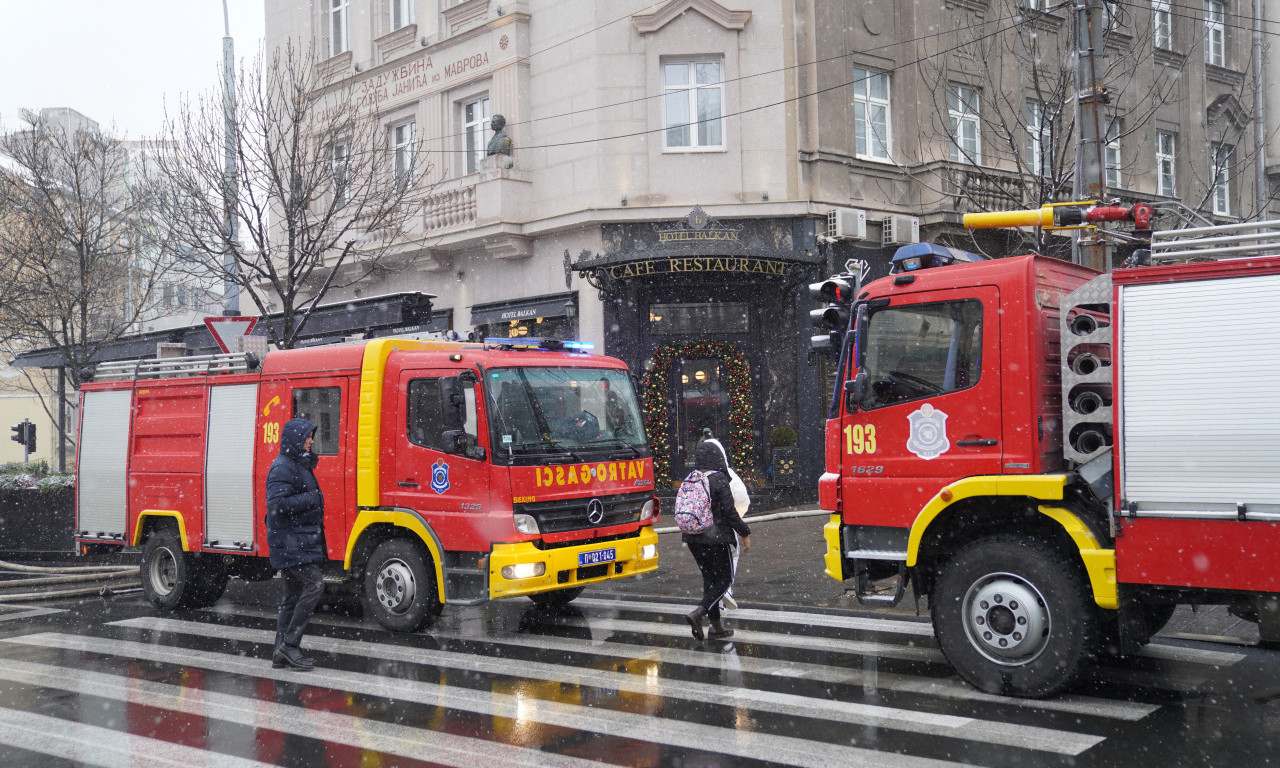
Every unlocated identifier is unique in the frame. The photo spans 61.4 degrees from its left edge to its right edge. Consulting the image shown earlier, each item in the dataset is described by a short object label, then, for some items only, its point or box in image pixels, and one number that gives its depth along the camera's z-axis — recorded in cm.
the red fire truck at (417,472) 925
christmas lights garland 1970
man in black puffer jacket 841
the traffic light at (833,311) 789
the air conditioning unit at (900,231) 2028
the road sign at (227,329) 1357
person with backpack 891
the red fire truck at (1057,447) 598
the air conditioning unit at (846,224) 1936
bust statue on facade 2103
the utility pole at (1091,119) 1059
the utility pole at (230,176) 1697
